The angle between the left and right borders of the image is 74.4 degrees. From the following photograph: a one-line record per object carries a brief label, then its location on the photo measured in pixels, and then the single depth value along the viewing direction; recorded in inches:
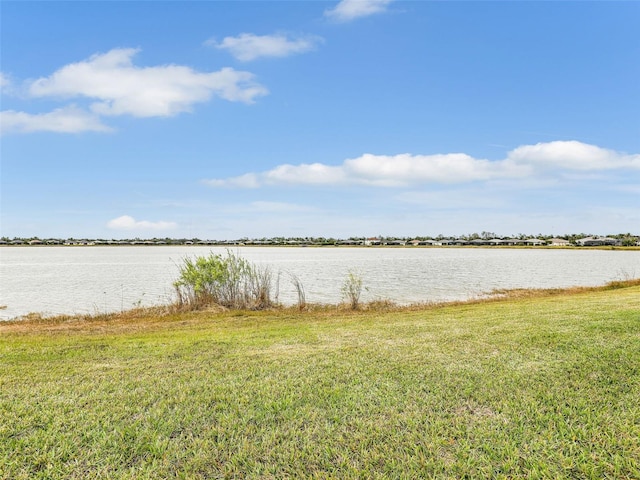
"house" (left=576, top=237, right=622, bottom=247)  5708.7
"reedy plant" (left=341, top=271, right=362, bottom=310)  770.2
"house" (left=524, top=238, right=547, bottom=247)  5964.6
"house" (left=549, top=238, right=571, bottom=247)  6072.8
